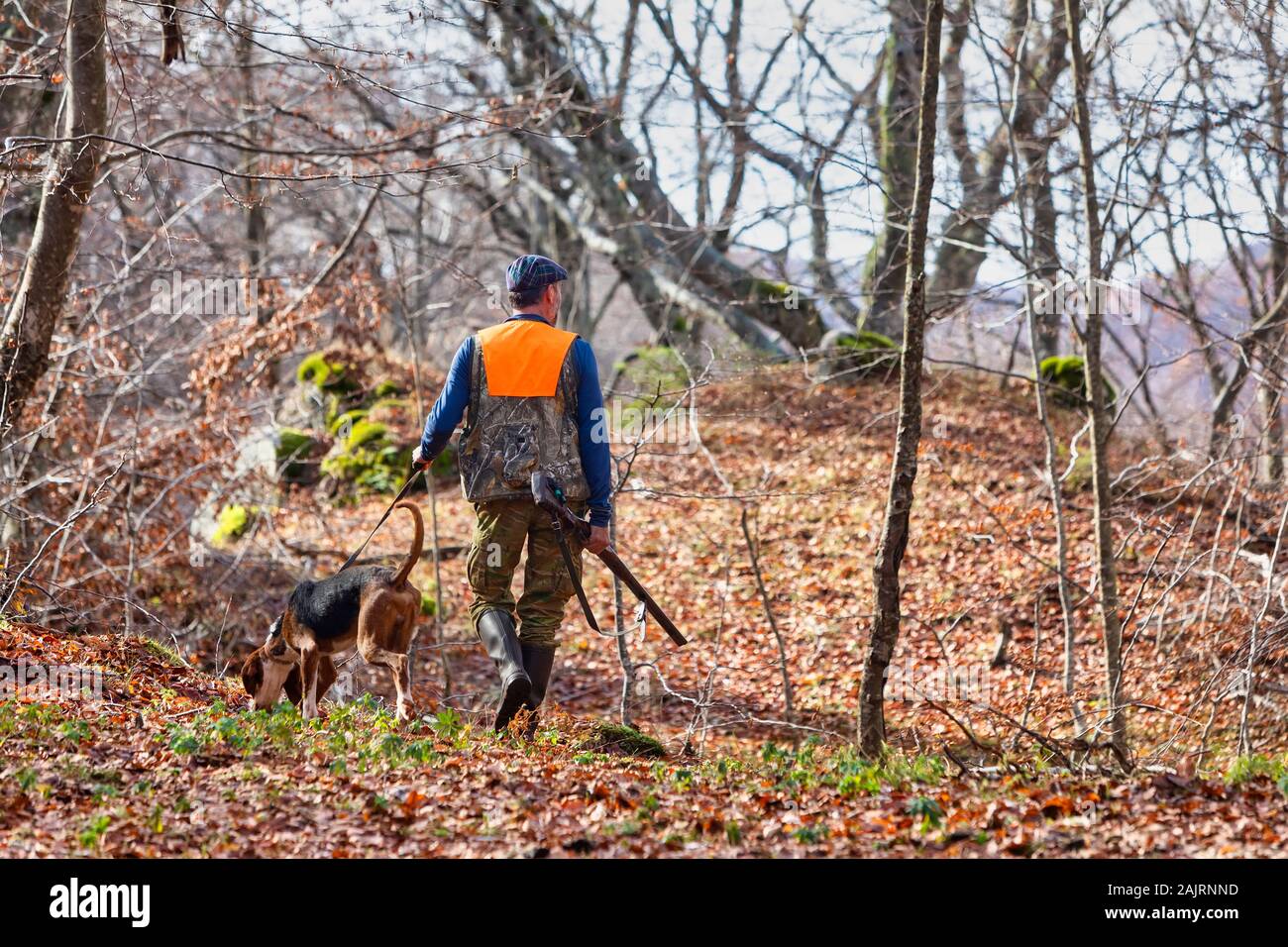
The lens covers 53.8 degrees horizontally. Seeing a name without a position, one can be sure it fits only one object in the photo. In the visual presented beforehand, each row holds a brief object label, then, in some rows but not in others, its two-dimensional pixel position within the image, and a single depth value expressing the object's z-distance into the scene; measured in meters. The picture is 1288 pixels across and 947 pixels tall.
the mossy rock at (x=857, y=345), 18.64
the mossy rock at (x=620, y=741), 7.19
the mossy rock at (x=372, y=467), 19.33
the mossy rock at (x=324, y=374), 21.34
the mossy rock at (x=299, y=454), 19.64
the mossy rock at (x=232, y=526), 16.45
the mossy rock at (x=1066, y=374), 18.02
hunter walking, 6.57
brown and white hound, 6.64
